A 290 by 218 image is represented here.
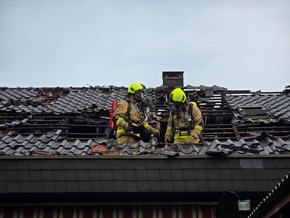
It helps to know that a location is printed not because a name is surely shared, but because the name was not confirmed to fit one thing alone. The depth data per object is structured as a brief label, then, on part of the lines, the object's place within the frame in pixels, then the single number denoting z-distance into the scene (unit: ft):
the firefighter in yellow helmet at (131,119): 33.17
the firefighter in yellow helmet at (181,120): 33.73
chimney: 50.98
